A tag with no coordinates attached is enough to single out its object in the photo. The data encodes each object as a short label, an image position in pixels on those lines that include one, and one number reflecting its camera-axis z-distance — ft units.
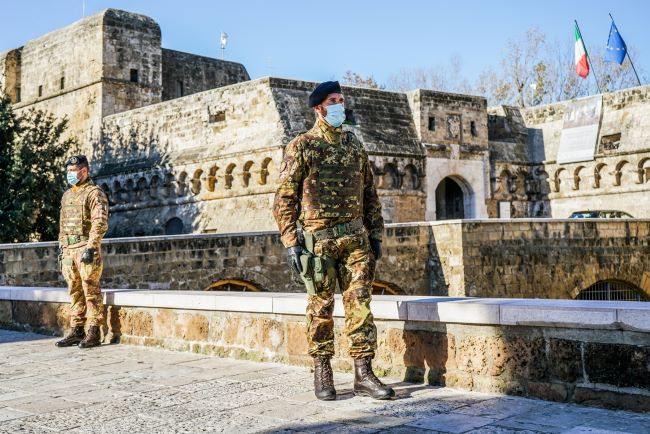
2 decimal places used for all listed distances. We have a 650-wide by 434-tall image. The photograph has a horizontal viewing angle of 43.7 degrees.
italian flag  100.58
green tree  76.84
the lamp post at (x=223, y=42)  129.80
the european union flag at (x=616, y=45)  97.13
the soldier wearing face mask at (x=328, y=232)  18.19
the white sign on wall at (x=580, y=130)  90.74
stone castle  81.56
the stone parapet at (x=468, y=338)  15.83
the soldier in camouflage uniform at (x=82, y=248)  28.43
